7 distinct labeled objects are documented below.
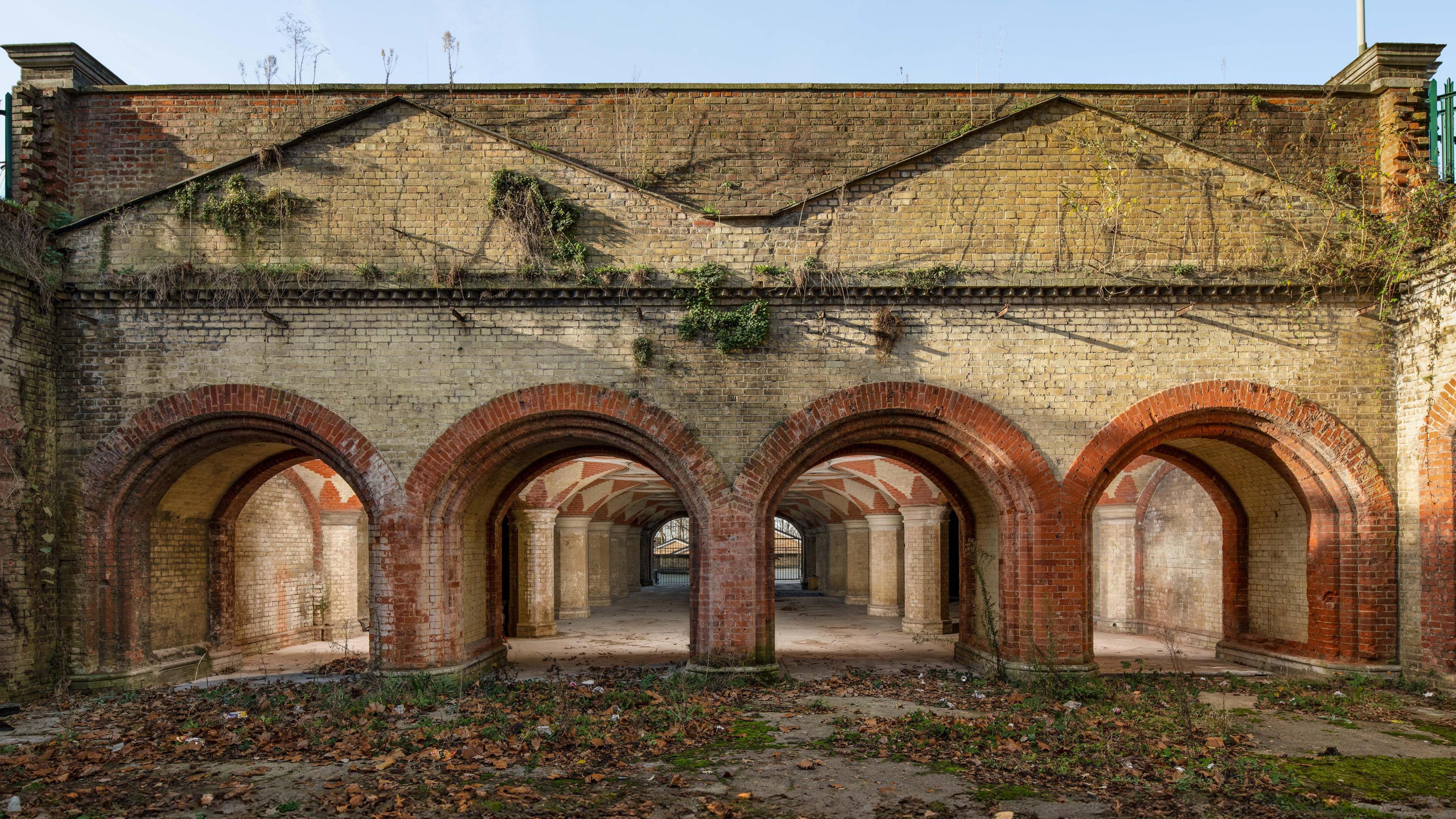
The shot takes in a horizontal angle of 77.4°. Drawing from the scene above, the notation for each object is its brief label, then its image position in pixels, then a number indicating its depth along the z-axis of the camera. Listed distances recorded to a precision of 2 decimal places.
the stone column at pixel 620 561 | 28.38
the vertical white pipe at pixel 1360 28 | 11.23
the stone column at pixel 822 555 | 30.98
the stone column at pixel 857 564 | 24.61
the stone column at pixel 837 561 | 27.97
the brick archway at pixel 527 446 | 10.44
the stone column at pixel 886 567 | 20.34
